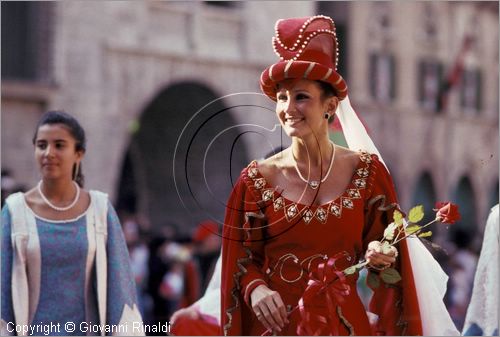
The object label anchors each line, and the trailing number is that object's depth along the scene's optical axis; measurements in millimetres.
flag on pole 51563
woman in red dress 8105
